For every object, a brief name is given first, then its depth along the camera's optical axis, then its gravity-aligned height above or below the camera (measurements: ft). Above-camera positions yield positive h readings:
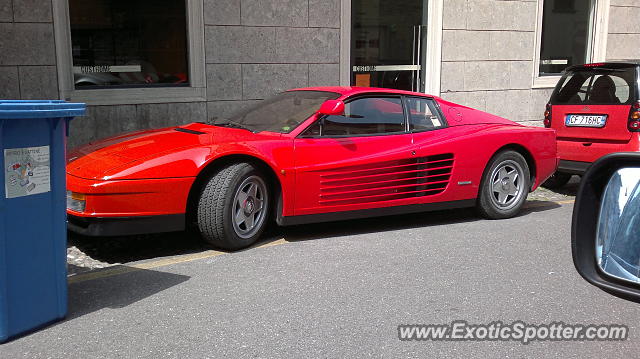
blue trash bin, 12.29 -3.06
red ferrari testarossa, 17.25 -3.34
